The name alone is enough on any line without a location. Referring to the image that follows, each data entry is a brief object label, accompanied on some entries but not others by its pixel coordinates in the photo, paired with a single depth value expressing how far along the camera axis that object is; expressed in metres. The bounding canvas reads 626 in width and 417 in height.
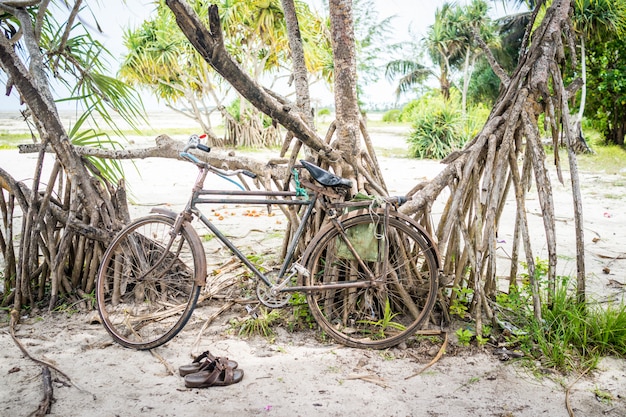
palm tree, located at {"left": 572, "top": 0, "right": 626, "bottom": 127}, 13.28
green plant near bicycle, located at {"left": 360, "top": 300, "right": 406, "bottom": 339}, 3.01
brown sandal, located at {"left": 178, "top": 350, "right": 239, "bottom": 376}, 2.59
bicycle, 2.91
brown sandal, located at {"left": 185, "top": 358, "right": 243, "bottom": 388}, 2.48
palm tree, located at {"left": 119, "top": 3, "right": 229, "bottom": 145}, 15.74
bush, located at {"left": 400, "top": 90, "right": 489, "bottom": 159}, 13.12
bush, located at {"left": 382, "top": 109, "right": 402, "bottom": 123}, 33.44
